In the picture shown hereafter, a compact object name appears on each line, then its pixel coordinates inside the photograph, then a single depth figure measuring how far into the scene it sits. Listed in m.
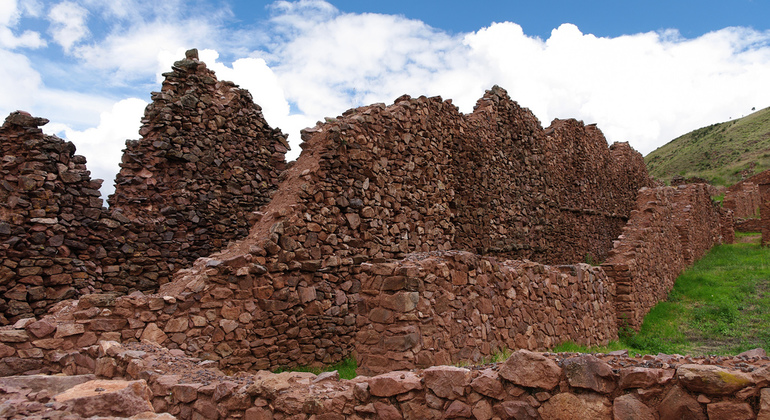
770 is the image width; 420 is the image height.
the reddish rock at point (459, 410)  4.09
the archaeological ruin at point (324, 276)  4.16
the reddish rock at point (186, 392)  5.00
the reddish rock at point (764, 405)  2.96
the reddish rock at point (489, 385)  3.97
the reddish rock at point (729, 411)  3.05
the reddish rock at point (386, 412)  4.38
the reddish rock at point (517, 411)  3.83
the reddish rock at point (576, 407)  3.59
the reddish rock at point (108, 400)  4.29
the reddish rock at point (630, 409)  3.41
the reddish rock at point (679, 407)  3.21
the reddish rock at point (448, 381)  4.14
